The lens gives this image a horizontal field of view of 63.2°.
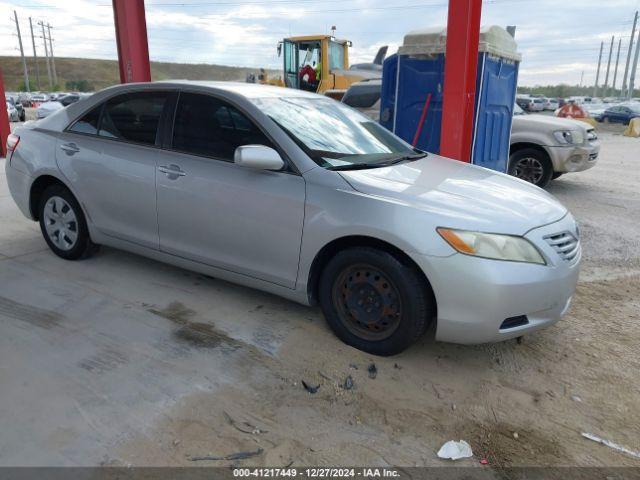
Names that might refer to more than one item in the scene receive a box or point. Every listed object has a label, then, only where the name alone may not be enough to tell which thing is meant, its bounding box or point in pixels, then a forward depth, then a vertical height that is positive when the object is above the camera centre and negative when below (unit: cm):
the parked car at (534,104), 3231 -127
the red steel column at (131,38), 729 +64
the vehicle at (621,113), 2892 -148
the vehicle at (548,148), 836 -97
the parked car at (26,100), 4097 -126
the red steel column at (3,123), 1098 -80
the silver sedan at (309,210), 292 -78
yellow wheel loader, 1330 +53
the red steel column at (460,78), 565 +8
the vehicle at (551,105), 4308 -157
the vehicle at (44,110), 2518 -120
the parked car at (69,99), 3513 -98
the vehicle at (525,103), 3179 -104
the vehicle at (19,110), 2572 -124
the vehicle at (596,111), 3152 -156
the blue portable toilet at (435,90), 679 -6
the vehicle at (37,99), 4167 -122
